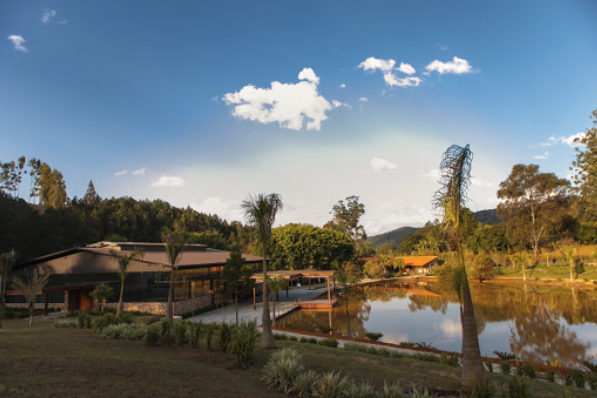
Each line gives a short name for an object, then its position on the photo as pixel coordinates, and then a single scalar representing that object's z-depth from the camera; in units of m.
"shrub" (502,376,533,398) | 7.07
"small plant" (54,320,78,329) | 14.80
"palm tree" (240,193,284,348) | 14.73
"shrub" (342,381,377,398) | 7.21
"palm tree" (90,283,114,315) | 22.22
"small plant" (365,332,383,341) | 17.05
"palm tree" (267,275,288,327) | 25.23
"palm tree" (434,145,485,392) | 8.69
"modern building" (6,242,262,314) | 25.42
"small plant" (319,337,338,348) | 15.59
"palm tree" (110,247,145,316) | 21.48
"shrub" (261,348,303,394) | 8.05
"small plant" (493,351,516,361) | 13.34
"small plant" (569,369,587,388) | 10.49
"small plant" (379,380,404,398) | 7.21
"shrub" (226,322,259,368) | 9.55
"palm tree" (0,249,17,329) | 17.89
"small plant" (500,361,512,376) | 11.26
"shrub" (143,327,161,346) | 11.02
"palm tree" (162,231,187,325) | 16.44
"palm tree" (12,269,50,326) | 18.25
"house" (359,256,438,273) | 69.56
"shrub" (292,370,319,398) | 7.64
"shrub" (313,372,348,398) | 7.32
